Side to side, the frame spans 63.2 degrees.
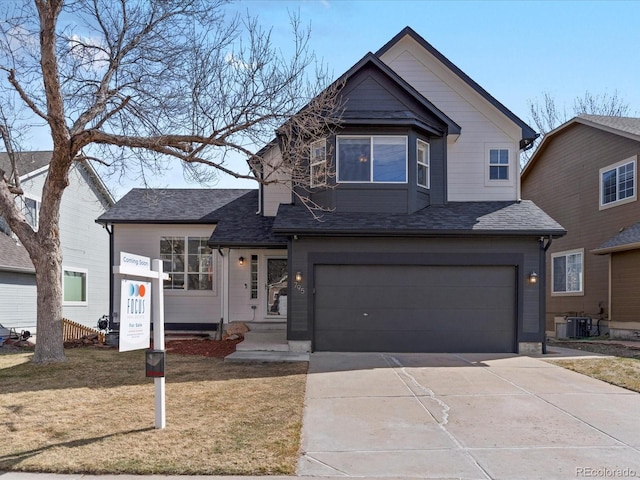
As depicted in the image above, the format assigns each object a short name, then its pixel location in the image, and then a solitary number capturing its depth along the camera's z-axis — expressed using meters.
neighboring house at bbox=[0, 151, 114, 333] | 17.59
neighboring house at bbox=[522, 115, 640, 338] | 16.73
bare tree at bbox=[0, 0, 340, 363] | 10.25
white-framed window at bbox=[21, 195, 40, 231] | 18.58
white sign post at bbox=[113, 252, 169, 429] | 5.88
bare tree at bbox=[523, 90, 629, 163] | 33.19
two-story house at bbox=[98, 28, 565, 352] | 12.36
